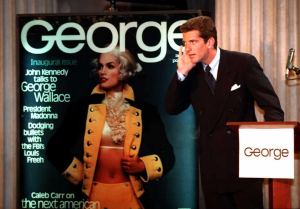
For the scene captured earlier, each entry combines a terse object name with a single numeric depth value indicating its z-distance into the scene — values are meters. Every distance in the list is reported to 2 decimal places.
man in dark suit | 7.04
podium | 5.25
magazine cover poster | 7.24
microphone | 6.85
